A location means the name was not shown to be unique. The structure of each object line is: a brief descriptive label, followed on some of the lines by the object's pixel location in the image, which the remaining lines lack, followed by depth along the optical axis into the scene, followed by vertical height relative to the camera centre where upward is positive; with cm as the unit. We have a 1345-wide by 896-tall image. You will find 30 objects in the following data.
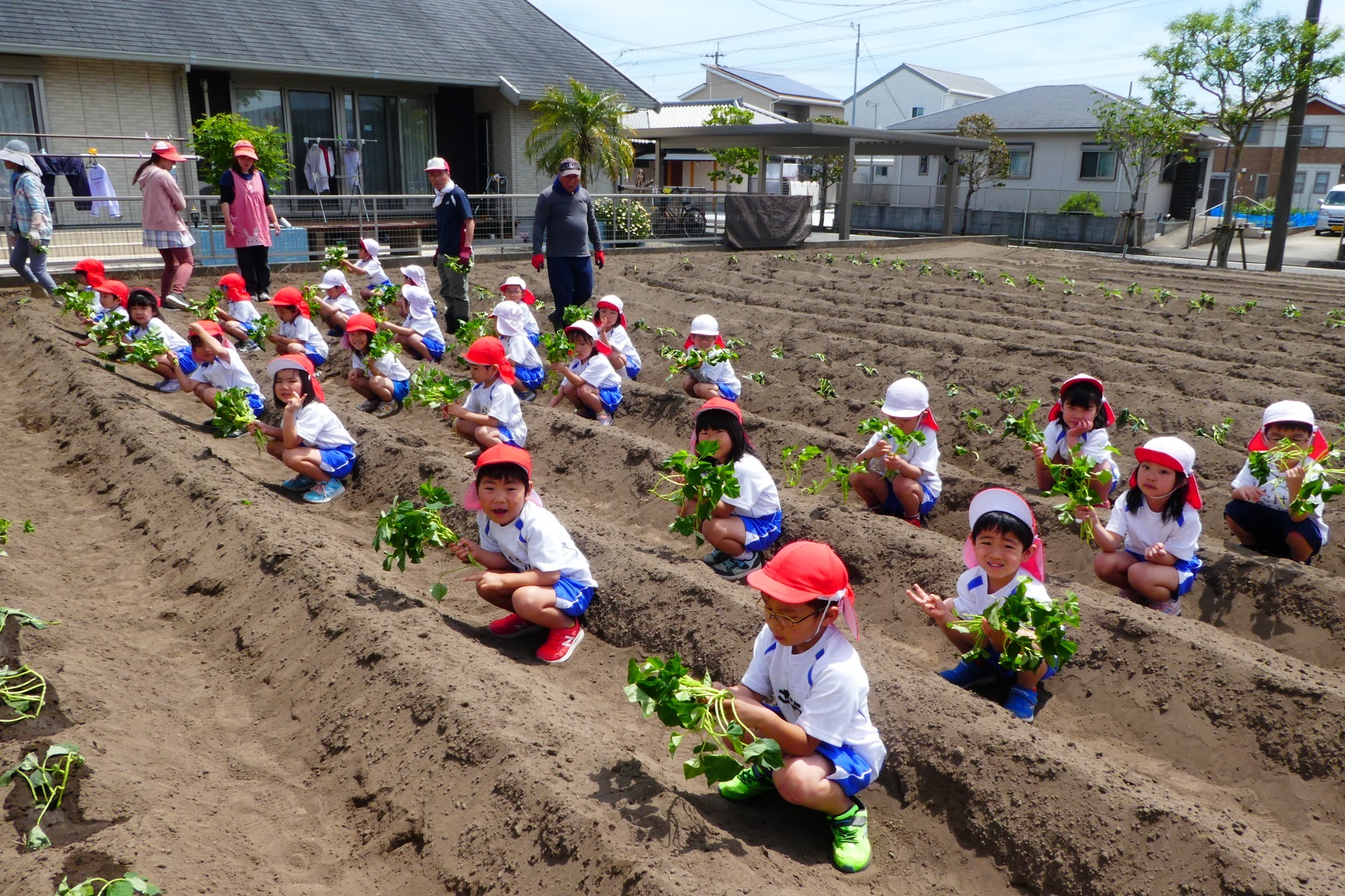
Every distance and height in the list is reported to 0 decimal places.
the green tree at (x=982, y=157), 3359 +163
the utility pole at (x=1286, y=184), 2098 +54
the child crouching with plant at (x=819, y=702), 327 -168
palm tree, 2094 +144
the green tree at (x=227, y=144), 1422 +70
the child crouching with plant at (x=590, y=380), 849 -153
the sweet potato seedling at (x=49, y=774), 331 -194
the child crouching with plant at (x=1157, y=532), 496 -166
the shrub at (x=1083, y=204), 3108 +8
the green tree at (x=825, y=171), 3228 +121
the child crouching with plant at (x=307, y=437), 676 -166
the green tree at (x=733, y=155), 3297 +152
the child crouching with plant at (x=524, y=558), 461 -172
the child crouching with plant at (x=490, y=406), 716 -151
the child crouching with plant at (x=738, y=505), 545 -168
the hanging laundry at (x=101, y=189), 1395 +4
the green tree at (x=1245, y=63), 2209 +330
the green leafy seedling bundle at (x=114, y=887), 277 -193
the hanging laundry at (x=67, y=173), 1439 +27
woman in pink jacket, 1089 -21
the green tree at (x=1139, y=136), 2548 +194
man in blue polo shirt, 1142 -37
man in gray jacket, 1070 -31
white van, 3372 -8
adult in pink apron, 1135 -16
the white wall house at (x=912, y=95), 5550 +621
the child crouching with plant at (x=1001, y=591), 402 -158
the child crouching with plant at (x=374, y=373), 864 -156
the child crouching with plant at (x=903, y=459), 605 -158
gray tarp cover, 2094 -41
